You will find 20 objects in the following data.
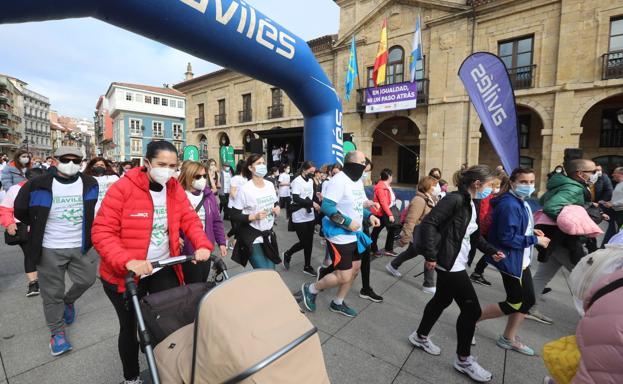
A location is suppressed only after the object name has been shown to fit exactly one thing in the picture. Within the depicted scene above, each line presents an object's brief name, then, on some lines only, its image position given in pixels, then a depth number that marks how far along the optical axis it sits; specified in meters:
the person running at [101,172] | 4.93
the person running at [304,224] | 4.74
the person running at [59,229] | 2.67
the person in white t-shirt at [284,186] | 9.85
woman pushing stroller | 1.95
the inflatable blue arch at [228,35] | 2.96
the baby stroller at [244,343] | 1.16
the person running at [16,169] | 6.20
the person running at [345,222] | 3.24
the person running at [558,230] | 3.36
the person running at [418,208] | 4.61
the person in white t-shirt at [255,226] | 3.31
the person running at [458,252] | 2.49
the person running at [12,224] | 3.15
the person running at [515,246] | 2.68
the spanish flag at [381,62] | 14.39
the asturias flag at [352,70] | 15.55
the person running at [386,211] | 5.45
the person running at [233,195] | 3.39
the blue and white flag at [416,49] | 13.66
